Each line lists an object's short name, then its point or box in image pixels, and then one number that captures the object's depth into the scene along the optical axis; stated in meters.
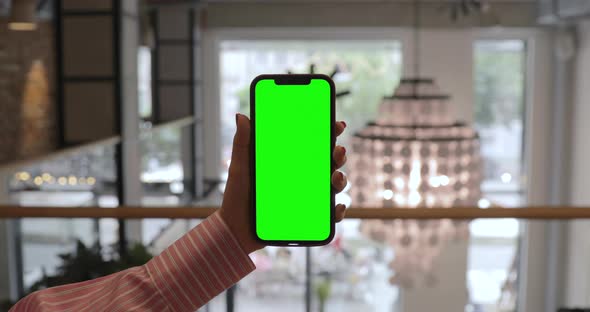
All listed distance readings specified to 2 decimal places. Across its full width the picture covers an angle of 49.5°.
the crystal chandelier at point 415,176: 2.62
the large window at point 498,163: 6.95
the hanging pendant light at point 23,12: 3.56
